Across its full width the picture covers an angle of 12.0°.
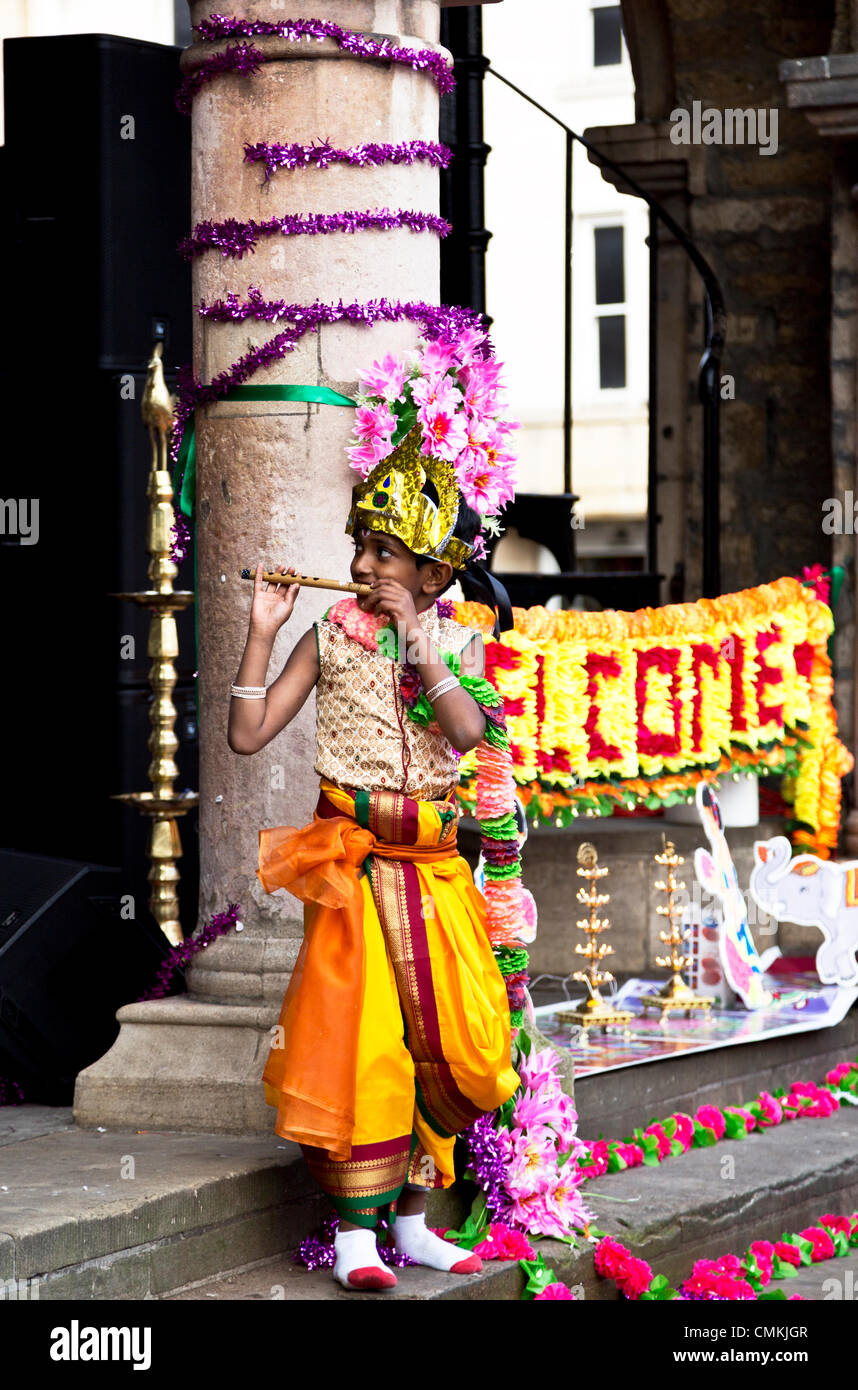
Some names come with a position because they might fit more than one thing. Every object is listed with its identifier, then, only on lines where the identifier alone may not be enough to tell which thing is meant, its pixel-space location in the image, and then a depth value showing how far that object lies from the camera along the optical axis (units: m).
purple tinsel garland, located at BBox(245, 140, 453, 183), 9.45
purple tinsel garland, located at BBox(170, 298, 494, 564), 9.46
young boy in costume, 7.99
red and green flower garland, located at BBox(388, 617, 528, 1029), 8.73
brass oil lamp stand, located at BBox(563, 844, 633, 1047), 12.49
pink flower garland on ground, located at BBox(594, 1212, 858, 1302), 9.50
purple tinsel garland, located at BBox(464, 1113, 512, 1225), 9.16
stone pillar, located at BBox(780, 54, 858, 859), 15.48
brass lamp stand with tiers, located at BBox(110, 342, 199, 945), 11.96
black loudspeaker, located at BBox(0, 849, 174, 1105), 10.33
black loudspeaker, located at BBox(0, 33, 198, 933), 12.82
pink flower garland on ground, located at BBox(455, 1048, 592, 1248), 9.18
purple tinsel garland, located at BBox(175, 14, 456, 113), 9.42
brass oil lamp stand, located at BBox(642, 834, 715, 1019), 12.93
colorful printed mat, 12.01
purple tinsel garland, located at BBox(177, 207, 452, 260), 9.45
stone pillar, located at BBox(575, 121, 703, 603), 18.72
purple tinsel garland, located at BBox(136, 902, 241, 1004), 9.77
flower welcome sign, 12.93
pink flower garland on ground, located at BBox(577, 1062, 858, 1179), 11.08
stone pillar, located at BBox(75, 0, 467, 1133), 9.48
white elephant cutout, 13.52
